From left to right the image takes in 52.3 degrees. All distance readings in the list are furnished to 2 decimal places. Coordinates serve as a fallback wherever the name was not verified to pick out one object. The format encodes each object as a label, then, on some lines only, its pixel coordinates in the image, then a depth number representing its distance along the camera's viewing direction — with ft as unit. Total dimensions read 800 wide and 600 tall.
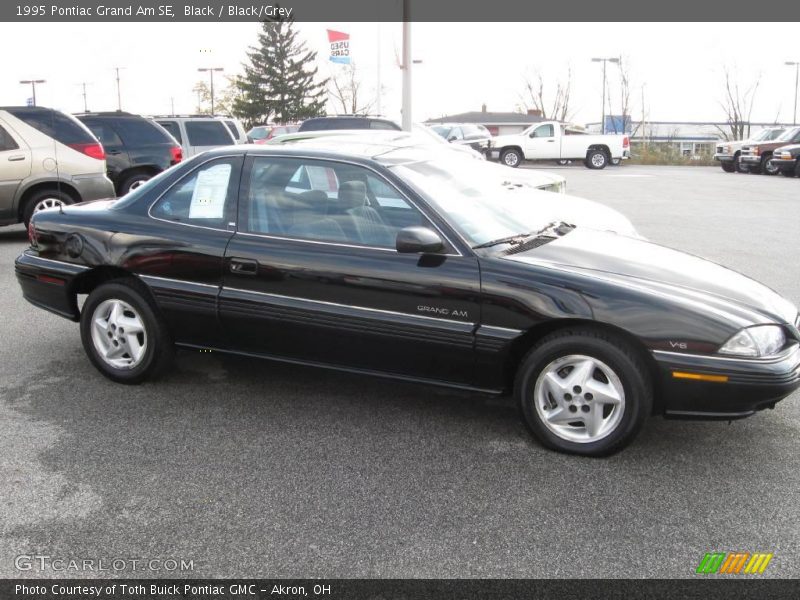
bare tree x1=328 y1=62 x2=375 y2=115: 229.25
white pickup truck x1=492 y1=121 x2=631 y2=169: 113.19
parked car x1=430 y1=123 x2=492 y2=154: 113.06
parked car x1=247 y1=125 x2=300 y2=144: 82.77
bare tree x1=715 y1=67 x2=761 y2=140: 229.66
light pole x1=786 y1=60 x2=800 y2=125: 182.68
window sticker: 15.67
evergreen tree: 211.61
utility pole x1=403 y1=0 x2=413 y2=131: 53.93
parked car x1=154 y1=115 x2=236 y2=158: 53.88
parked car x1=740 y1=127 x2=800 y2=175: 99.71
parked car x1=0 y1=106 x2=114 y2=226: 34.06
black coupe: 12.67
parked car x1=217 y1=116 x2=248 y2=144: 56.23
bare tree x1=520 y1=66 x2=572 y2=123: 282.15
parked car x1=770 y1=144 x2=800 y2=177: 93.25
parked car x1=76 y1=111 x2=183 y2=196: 43.91
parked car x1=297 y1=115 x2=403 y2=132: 54.75
